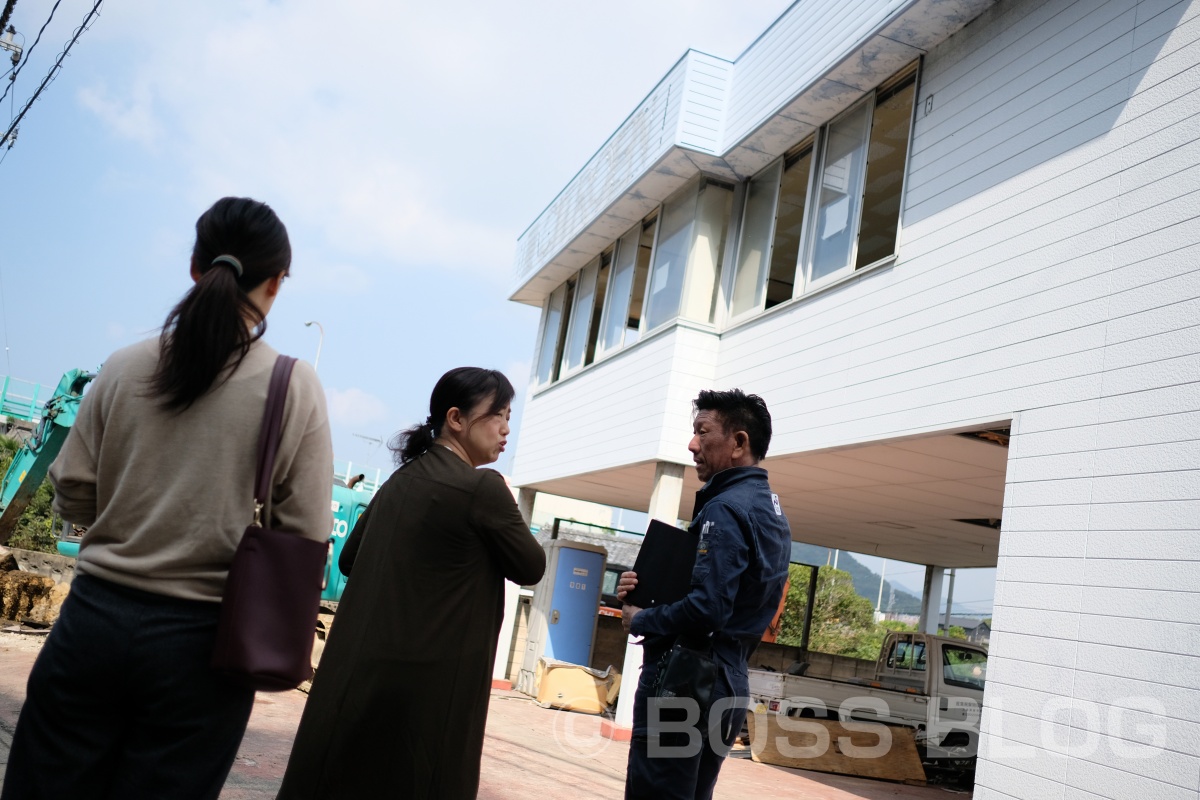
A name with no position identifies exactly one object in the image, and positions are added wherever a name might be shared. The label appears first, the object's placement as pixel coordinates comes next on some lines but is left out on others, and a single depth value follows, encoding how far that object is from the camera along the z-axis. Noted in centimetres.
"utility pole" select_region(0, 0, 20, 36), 1368
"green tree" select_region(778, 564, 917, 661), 3298
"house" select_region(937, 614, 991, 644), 3162
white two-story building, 547
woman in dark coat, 283
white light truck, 1253
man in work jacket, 323
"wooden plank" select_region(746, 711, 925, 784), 1164
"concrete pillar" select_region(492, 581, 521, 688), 1652
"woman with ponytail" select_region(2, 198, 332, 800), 202
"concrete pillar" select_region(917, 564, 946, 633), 1895
